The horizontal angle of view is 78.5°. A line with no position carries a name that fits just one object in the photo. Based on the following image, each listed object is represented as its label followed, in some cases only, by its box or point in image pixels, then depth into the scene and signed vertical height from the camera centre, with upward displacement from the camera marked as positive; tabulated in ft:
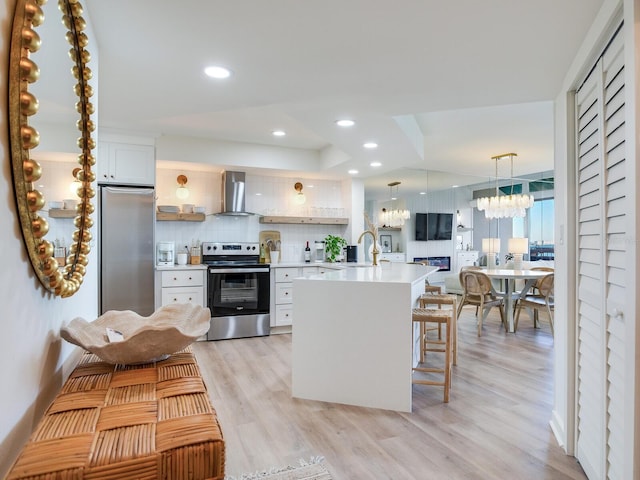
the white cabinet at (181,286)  14.49 -1.68
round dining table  16.70 -1.89
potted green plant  18.31 -0.27
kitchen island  8.90 -2.34
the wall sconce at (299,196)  18.49 +2.14
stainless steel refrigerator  13.21 -0.25
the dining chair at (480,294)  16.34 -2.26
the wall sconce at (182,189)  16.22 +2.15
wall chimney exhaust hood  16.25 +1.97
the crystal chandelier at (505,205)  19.86 +1.88
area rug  6.25 -3.78
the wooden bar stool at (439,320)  9.06 -1.91
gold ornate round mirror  2.61 +0.72
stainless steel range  15.08 -2.11
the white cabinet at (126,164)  13.46 +2.72
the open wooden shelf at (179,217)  15.43 +0.97
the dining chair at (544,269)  19.08 -1.36
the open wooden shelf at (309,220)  17.49 +0.98
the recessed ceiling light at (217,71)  7.07 +3.13
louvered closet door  4.80 -0.31
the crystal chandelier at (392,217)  24.00 +1.50
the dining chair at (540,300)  16.14 -2.53
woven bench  2.41 -1.33
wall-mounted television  25.20 +1.01
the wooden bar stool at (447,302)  11.85 -1.88
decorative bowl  3.93 -1.05
